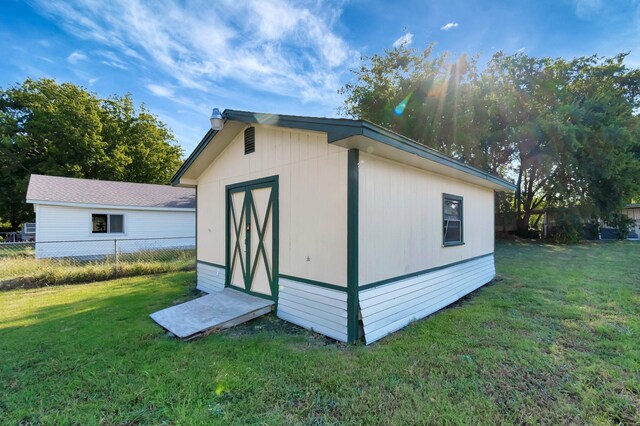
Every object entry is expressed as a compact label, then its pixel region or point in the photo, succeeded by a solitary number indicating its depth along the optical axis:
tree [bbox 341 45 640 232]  14.20
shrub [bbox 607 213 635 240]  18.86
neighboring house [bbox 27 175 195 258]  12.09
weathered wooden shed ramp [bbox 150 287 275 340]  4.02
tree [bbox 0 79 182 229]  20.36
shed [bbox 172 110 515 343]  3.79
